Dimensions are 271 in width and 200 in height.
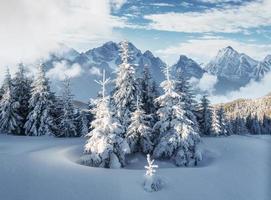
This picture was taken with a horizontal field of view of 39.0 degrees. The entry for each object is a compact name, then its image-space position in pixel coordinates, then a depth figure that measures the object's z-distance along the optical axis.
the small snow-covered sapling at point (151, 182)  23.19
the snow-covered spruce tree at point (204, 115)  65.94
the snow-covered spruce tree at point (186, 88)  47.28
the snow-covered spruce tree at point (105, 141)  29.75
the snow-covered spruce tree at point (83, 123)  57.34
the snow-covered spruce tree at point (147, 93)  41.69
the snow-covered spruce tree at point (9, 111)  48.91
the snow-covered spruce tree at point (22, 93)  52.03
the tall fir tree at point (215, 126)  68.88
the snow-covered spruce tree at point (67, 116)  52.25
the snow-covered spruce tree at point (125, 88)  37.62
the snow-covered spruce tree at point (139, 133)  35.62
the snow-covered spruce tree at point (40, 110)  49.34
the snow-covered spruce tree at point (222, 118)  81.46
